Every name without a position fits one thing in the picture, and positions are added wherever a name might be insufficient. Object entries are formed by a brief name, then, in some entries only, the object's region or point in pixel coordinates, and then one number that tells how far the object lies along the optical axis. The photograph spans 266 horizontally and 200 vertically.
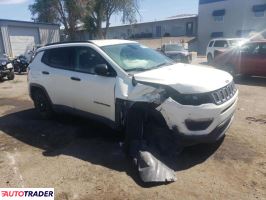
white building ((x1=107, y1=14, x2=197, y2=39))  35.14
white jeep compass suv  2.93
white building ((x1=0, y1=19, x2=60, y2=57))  17.85
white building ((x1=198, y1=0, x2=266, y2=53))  24.92
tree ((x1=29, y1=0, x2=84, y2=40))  26.26
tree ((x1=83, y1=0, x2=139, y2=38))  26.25
